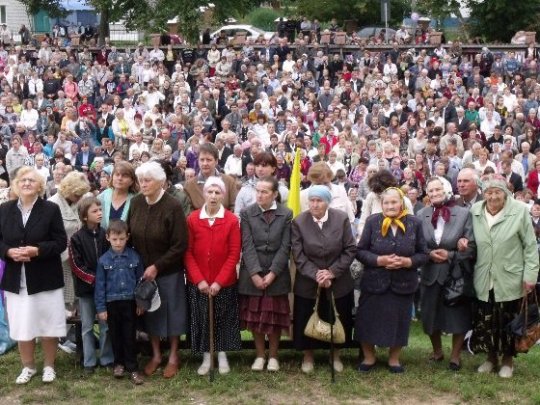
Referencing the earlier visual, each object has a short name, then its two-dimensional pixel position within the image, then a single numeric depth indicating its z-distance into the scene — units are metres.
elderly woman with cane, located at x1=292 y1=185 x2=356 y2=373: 7.04
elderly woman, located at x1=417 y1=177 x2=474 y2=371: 7.13
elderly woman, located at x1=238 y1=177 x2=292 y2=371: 7.07
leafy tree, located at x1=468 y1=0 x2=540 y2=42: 31.14
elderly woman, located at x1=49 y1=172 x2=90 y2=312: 7.41
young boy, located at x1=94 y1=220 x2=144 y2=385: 6.97
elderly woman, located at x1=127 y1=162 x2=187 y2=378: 7.02
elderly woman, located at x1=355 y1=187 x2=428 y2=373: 7.03
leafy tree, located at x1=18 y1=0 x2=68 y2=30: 36.19
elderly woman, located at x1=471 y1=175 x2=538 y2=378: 6.98
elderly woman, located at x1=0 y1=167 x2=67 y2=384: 6.89
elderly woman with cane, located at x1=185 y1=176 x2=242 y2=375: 7.10
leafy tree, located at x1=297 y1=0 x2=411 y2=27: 38.12
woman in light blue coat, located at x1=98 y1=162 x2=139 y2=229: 7.30
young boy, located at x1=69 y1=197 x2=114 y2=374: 7.09
